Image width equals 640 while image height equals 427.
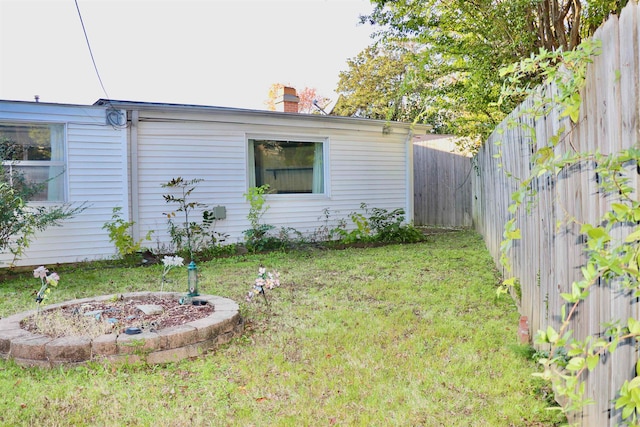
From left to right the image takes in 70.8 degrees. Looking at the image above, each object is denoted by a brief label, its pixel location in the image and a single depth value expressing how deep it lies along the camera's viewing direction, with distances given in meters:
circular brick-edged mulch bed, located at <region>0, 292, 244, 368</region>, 3.07
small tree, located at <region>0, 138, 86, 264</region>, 5.76
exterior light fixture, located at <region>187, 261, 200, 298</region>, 4.09
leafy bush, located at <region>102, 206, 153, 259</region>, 7.38
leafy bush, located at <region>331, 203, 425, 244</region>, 9.20
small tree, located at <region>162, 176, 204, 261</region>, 7.80
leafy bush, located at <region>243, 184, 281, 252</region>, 8.34
